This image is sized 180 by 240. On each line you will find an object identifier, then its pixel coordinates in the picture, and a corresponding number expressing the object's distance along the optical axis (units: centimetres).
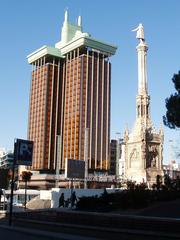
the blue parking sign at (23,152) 3350
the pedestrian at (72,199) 4080
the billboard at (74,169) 4753
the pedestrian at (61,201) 4339
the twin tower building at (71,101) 15600
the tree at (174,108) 2992
